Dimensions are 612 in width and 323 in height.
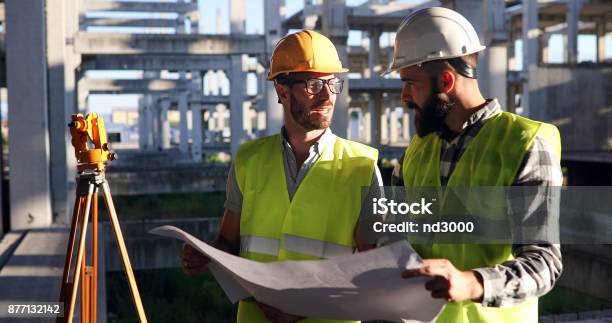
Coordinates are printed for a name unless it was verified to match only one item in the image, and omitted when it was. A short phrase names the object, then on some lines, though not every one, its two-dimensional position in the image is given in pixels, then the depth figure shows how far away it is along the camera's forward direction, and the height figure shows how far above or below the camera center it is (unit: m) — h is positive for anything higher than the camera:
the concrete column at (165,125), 47.72 +1.11
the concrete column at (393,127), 47.00 +0.71
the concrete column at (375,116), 34.50 +1.10
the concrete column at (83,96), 29.32 +2.11
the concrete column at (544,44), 38.56 +5.31
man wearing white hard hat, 1.87 -0.05
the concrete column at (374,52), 33.72 +4.44
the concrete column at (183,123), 40.19 +1.05
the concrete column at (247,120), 36.67 +1.07
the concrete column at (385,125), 73.47 +1.31
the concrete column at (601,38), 32.97 +4.73
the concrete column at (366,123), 53.98 +1.15
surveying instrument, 3.37 -0.23
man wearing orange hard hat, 2.72 -0.19
